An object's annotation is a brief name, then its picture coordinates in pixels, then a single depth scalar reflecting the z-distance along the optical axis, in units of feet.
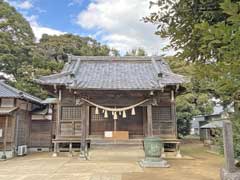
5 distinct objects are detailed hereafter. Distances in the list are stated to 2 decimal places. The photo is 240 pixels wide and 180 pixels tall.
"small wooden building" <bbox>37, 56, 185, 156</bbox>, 35.76
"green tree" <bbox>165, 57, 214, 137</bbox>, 57.08
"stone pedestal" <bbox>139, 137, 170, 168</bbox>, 26.35
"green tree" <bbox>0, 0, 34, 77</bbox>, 61.16
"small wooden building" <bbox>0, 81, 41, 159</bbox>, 38.31
